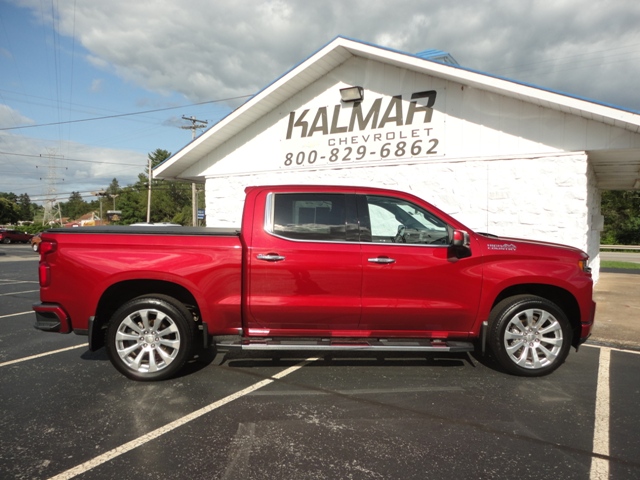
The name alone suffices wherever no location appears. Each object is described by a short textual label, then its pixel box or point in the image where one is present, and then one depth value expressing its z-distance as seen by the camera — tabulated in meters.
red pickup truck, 4.30
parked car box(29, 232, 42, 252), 31.16
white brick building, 8.43
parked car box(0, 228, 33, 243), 41.59
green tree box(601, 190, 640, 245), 40.91
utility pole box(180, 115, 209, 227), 48.93
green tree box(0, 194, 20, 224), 85.06
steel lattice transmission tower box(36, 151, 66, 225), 78.12
